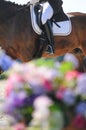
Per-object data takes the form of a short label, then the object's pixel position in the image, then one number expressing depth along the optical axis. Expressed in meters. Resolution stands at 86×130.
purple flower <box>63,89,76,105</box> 4.32
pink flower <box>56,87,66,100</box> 4.37
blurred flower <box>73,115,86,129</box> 4.39
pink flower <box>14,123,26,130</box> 4.61
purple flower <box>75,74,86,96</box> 4.38
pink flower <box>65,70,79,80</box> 4.56
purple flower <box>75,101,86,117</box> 4.38
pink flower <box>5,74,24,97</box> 4.52
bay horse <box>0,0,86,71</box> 19.08
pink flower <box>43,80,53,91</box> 4.42
